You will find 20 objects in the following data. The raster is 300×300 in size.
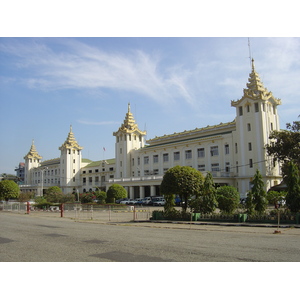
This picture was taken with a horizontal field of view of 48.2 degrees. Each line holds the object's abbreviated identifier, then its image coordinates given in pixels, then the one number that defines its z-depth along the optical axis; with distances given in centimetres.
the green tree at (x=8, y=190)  5347
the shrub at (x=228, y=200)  2372
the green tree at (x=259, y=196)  2130
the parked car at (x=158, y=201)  5016
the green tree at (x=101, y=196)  5542
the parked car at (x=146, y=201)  5254
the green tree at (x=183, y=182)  2344
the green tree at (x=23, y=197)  5828
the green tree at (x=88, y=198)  5701
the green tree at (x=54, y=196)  5632
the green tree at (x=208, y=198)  2298
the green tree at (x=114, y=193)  5259
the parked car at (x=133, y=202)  5466
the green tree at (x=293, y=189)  1983
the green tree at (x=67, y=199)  5619
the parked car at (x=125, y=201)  5584
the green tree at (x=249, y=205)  2107
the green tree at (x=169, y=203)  2450
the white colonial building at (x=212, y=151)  5381
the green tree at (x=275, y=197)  2656
